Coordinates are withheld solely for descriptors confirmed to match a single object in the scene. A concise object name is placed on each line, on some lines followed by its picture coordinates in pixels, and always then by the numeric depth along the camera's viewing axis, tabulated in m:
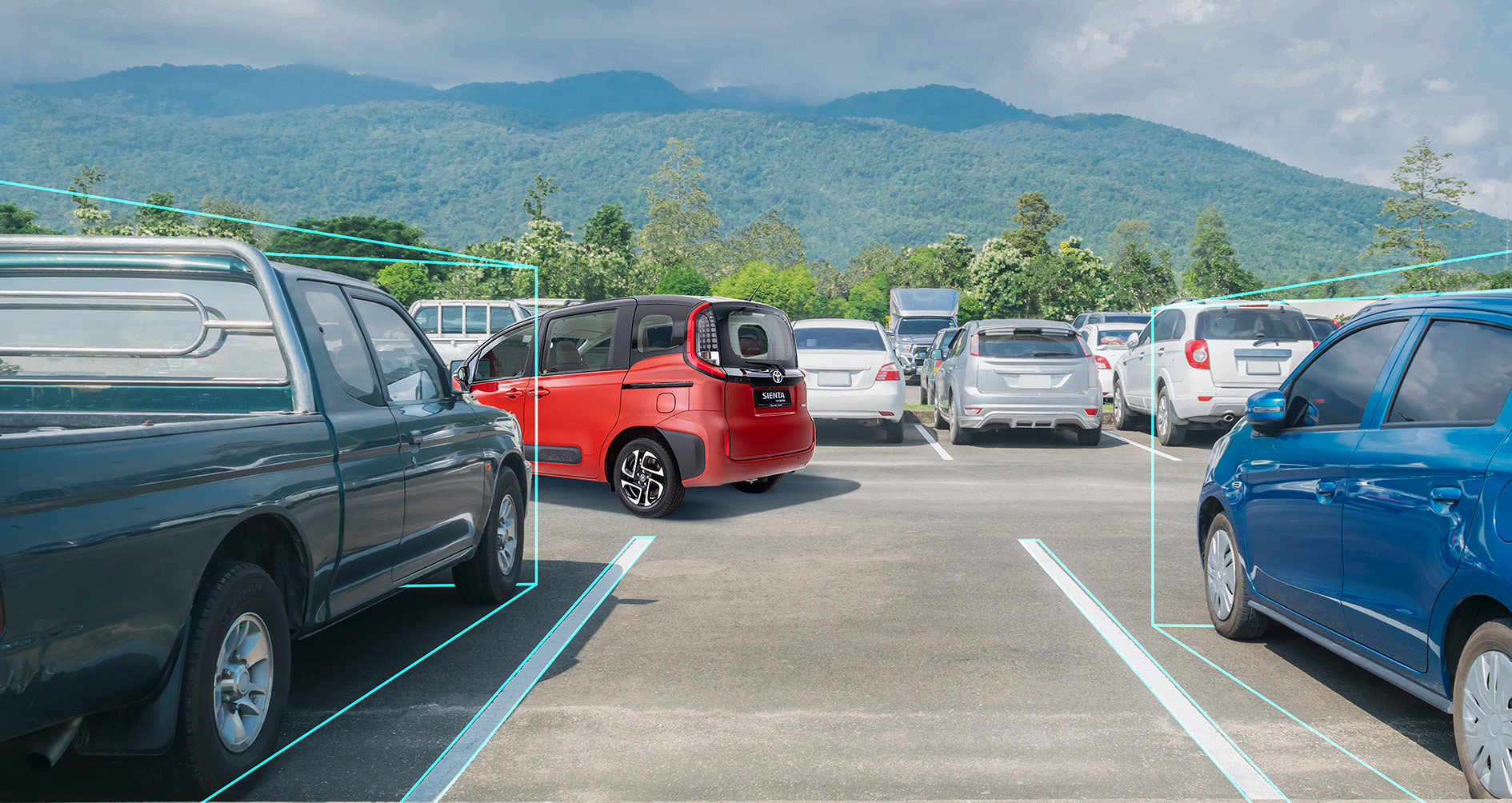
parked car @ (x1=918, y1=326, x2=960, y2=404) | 19.92
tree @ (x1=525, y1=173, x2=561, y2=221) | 77.25
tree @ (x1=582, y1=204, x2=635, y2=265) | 93.31
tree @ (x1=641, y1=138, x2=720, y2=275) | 128.12
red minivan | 9.12
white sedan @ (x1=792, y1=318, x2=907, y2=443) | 14.04
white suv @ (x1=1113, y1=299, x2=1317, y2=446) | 13.60
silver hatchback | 14.16
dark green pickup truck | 2.74
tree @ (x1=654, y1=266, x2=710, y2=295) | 70.62
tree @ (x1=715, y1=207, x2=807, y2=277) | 137.00
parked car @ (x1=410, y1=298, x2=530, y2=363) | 25.03
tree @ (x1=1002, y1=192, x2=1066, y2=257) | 102.94
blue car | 3.24
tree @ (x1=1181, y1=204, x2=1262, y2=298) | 86.12
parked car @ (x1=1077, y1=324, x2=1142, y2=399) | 21.16
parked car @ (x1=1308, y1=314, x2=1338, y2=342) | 14.39
